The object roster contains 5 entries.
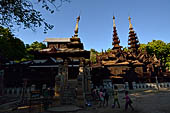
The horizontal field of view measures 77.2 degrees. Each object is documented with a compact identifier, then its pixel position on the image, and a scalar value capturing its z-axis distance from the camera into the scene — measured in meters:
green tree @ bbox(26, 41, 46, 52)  31.58
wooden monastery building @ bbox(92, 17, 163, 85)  21.39
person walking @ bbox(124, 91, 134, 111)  6.61
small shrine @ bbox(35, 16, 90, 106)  9.23
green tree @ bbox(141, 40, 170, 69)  32.16
